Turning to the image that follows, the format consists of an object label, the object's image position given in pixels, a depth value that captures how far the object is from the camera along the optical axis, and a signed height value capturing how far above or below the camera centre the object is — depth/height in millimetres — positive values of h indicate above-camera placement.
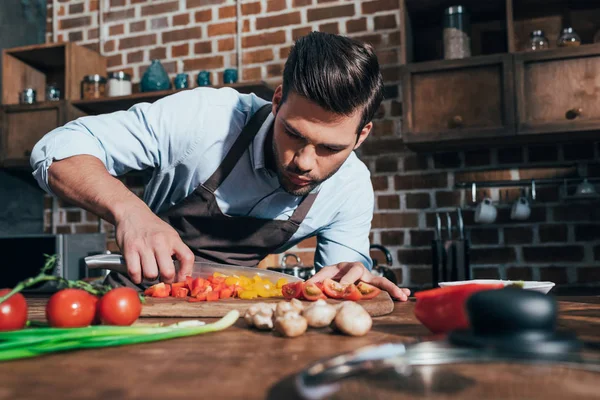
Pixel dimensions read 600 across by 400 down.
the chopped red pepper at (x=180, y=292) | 1220 -170
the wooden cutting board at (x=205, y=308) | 1085 -186
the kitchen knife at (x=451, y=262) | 2518 -241
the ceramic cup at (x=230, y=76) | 3082 +766
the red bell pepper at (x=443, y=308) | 753 -139
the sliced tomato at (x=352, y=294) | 1132 -170
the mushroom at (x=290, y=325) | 797 -162
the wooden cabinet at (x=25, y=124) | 3176 +539
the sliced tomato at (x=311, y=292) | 1108 -161
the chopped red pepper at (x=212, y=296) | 1139 -169
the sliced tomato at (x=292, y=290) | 1151 -163
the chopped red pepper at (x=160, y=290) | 1230 -168
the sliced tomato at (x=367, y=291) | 1146 -168
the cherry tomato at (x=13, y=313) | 768 -134
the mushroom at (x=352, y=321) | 807 -161
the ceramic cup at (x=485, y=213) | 2664 -23
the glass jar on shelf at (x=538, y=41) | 2557 +768
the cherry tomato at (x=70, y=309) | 798 -134
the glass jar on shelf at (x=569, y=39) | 2473 +750
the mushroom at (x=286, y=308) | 835 -147
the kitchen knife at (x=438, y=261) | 2559 -242
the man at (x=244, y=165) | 1390 +144
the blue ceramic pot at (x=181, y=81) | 3146 +757
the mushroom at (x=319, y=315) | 843 -157
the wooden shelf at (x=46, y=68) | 3242 +926
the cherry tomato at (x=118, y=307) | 827 -137
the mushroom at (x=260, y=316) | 858 -162
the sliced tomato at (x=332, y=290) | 1160 -165
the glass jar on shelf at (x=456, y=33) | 2602 +832
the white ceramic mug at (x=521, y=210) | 2654 -12
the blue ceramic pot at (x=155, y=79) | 3162 +776
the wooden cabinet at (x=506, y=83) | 2396 +560
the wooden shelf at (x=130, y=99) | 2928 +649
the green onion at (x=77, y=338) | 663 -156
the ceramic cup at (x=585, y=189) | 2543 +78
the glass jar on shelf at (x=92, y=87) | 3213 +754
